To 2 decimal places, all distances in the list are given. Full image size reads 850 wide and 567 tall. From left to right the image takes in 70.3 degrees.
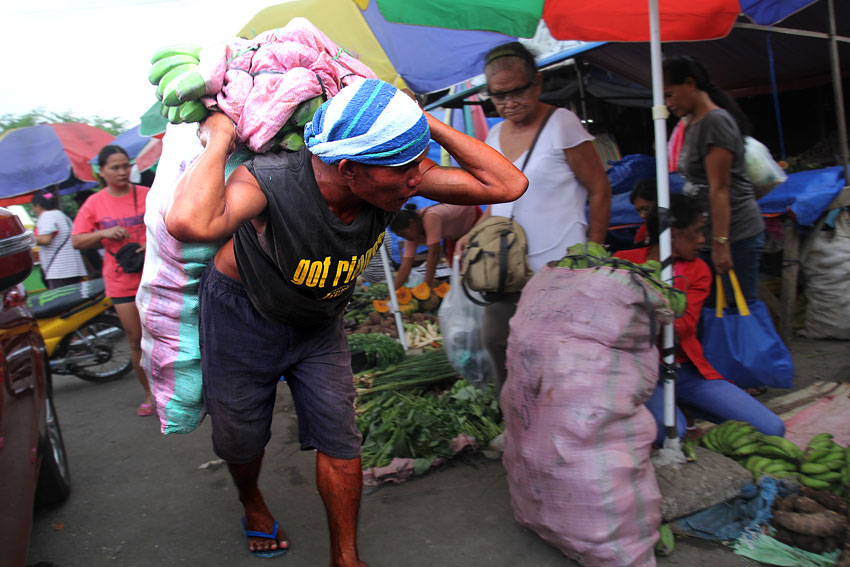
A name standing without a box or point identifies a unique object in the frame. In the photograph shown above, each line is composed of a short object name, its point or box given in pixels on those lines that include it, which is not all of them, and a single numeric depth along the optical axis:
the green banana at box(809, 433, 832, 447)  2.82
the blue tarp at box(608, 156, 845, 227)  4.52
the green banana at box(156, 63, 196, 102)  1.84
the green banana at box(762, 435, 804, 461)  2.69
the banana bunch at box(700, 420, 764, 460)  2.76
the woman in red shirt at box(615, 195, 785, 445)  2.91
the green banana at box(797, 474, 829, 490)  2.53
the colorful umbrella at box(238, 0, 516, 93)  4.41
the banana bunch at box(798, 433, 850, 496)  2.53
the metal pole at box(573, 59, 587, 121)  6.27
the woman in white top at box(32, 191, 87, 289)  7.21
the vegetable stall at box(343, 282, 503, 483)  3.35
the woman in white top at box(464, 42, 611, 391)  3.10
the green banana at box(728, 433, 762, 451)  2.79
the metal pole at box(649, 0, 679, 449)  2.78
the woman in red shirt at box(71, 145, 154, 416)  4.39
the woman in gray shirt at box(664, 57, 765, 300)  3.45
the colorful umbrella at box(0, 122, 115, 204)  8.78
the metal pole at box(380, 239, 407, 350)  5.10
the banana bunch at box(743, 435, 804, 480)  2.64
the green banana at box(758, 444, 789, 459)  2.70
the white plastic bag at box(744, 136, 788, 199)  3.98
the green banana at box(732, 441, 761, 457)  2.74
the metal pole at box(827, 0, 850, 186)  4.45
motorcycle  5.86
